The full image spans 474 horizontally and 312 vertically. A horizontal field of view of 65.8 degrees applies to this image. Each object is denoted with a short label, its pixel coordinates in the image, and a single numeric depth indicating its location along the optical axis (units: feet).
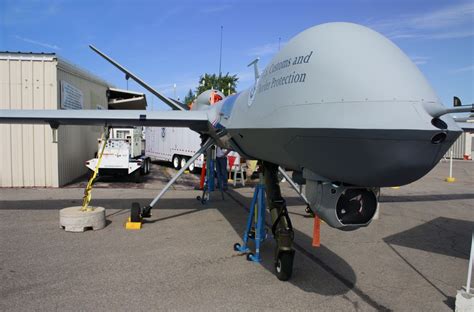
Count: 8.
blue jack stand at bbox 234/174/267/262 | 17.54
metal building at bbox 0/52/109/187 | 38.09
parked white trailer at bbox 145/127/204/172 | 55.44
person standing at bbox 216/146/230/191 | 35.58
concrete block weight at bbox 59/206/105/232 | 22.21
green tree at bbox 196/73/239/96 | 141.86
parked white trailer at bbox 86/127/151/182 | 43.23
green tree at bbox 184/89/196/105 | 226.09
